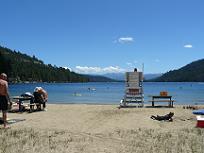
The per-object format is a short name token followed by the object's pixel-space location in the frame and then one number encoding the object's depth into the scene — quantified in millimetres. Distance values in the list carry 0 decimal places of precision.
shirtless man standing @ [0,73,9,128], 5806
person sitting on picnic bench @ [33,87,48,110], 8237
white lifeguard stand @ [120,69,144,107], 9871
